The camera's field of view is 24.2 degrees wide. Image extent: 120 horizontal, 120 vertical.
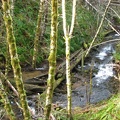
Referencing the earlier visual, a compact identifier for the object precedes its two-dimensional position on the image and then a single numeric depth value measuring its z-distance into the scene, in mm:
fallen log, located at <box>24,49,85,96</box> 8656
